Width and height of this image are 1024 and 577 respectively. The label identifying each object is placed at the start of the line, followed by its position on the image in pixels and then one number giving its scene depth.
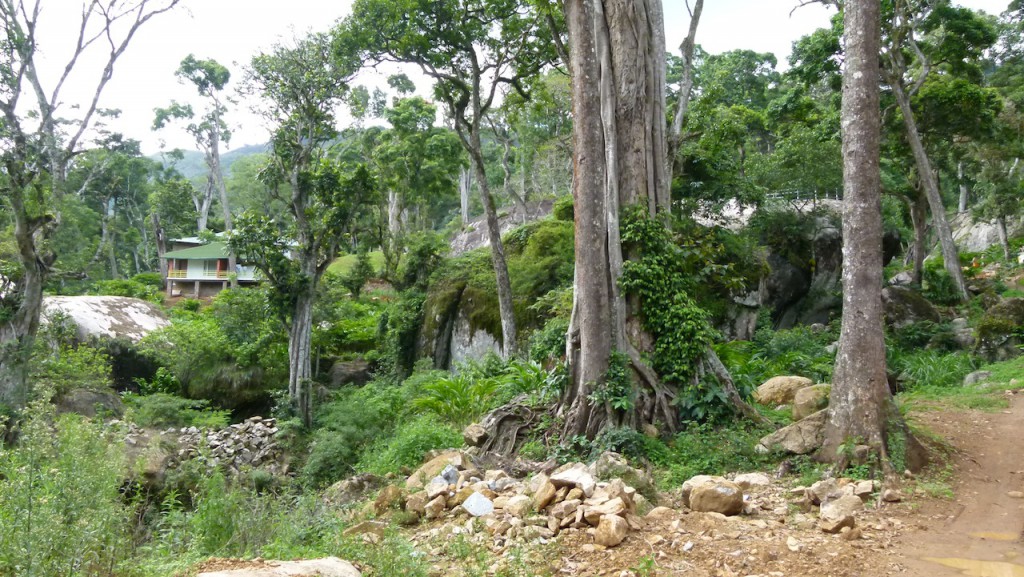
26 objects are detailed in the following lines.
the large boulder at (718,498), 5.08
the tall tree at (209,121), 38.38
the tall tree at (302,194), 13.61
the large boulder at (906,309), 15.15
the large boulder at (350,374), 17.27
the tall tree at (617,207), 7.66
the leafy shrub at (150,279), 36.21
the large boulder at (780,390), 9.05
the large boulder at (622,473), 5.61
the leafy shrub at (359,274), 21.83
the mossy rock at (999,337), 12.09
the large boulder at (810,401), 7.52
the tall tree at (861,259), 5.93
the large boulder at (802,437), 6.25
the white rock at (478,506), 5.34
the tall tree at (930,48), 15.37
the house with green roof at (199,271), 36.09
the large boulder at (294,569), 3.10
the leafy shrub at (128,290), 29.70
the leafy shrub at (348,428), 10.41
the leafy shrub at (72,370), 12.93
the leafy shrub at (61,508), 3.09
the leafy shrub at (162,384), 17.16
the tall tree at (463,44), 13.66
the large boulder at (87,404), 12.88
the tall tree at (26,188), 12.18
